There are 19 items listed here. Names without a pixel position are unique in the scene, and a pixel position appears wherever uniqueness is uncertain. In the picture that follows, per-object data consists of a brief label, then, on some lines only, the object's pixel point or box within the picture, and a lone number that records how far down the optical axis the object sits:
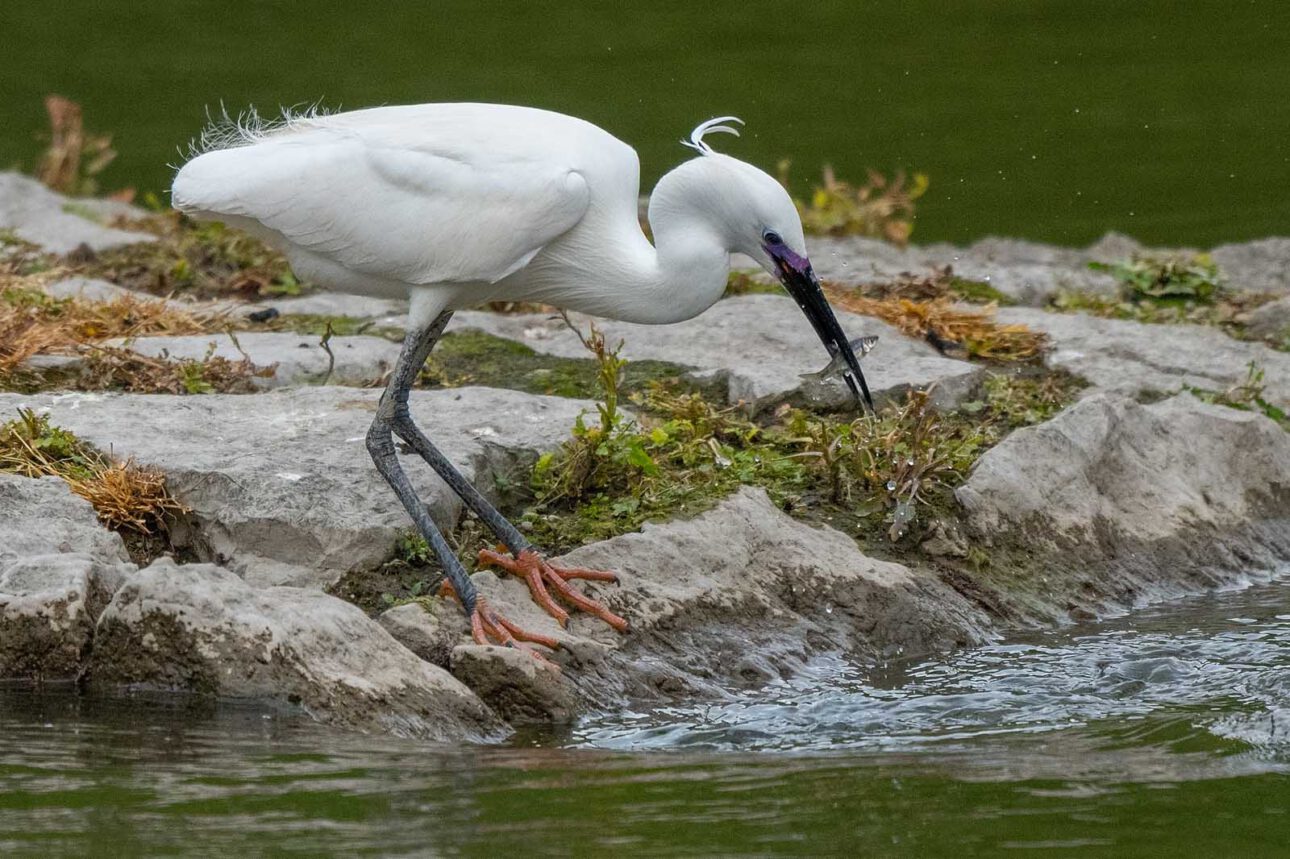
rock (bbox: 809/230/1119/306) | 16.37
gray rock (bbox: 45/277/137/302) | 14.06
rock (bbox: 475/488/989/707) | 9.22
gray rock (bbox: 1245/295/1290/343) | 14.97
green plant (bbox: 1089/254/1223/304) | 16.08
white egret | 10.13
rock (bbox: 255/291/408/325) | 14.44
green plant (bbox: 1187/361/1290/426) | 13.00
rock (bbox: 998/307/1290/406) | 13.50
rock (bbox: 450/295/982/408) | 12.47
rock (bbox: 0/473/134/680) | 8.48
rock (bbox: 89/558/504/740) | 8.20
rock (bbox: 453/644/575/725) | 8.64
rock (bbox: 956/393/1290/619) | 11.00
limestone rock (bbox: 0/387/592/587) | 9.77
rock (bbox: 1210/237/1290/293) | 17.67
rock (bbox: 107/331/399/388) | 12.55
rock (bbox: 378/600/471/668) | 8.97
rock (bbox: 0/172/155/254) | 16.69
